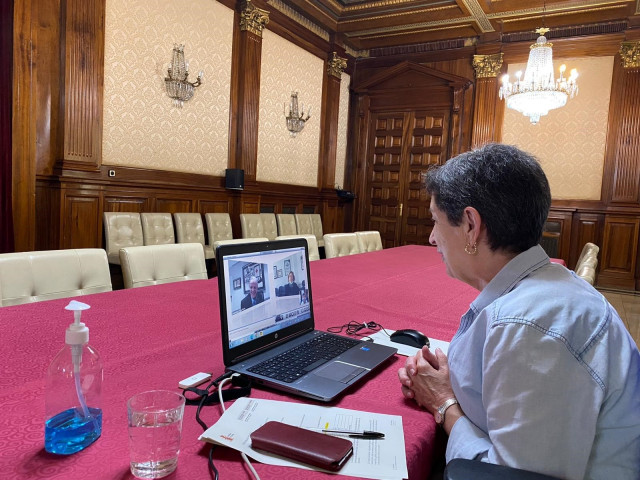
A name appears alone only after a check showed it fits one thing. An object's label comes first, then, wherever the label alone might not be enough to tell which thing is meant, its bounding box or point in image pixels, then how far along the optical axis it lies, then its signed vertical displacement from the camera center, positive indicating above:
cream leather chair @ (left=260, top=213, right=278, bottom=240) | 5.80 -0.35
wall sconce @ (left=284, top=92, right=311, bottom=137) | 6.52 +1.16
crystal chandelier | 4.83 +1.37
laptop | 0.99 -0.33
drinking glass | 0.65 -0.35
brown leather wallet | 0.69 -0.38
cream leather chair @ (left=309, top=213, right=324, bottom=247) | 6.79 -0.37
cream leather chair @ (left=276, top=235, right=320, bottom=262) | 3.30 -0.35
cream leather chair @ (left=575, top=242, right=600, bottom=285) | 2.18 -0.26
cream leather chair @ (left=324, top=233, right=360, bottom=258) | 3.50 -0.34
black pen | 0.78 -0.39
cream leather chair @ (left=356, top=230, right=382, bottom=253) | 3.97 -0.34
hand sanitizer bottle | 0.70 -0.34
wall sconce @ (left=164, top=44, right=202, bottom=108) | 4.78 +1.19
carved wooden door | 7.38 +0.61
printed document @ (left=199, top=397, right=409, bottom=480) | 0.70 -0.39
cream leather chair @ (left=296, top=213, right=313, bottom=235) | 6.49 -0.35
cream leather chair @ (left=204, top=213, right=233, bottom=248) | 5.20 -0.37
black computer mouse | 1.30 -0.38
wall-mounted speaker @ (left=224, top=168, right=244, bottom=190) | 5.48 +0.20
